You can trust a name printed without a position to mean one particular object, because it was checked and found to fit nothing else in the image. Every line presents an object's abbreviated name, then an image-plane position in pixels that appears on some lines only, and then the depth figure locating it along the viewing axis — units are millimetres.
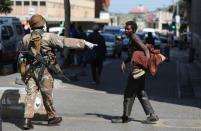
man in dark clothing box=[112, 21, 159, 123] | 11164
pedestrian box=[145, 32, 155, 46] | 25275
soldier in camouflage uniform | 10507
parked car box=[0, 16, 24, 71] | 25023
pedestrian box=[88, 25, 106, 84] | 20672
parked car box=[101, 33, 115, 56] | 43300
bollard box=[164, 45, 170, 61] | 42556
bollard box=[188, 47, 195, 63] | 37812
